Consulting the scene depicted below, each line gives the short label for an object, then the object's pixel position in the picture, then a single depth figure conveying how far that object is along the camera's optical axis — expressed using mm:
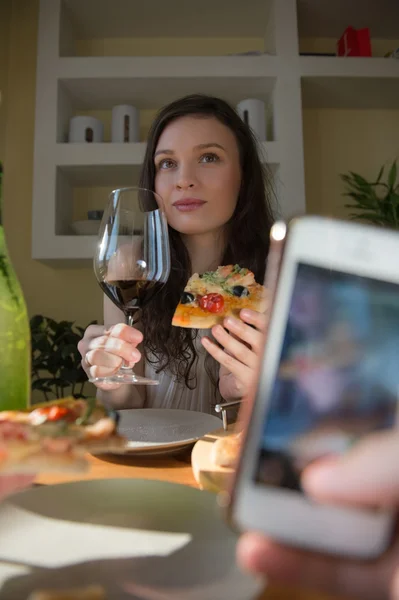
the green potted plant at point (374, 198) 2510
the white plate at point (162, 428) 571
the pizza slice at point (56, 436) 290
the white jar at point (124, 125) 2498
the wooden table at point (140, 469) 495
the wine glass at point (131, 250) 833
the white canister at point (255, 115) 2447
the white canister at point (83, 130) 2449
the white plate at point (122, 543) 244
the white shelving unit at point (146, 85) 2389
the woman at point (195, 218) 1441
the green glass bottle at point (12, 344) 499
